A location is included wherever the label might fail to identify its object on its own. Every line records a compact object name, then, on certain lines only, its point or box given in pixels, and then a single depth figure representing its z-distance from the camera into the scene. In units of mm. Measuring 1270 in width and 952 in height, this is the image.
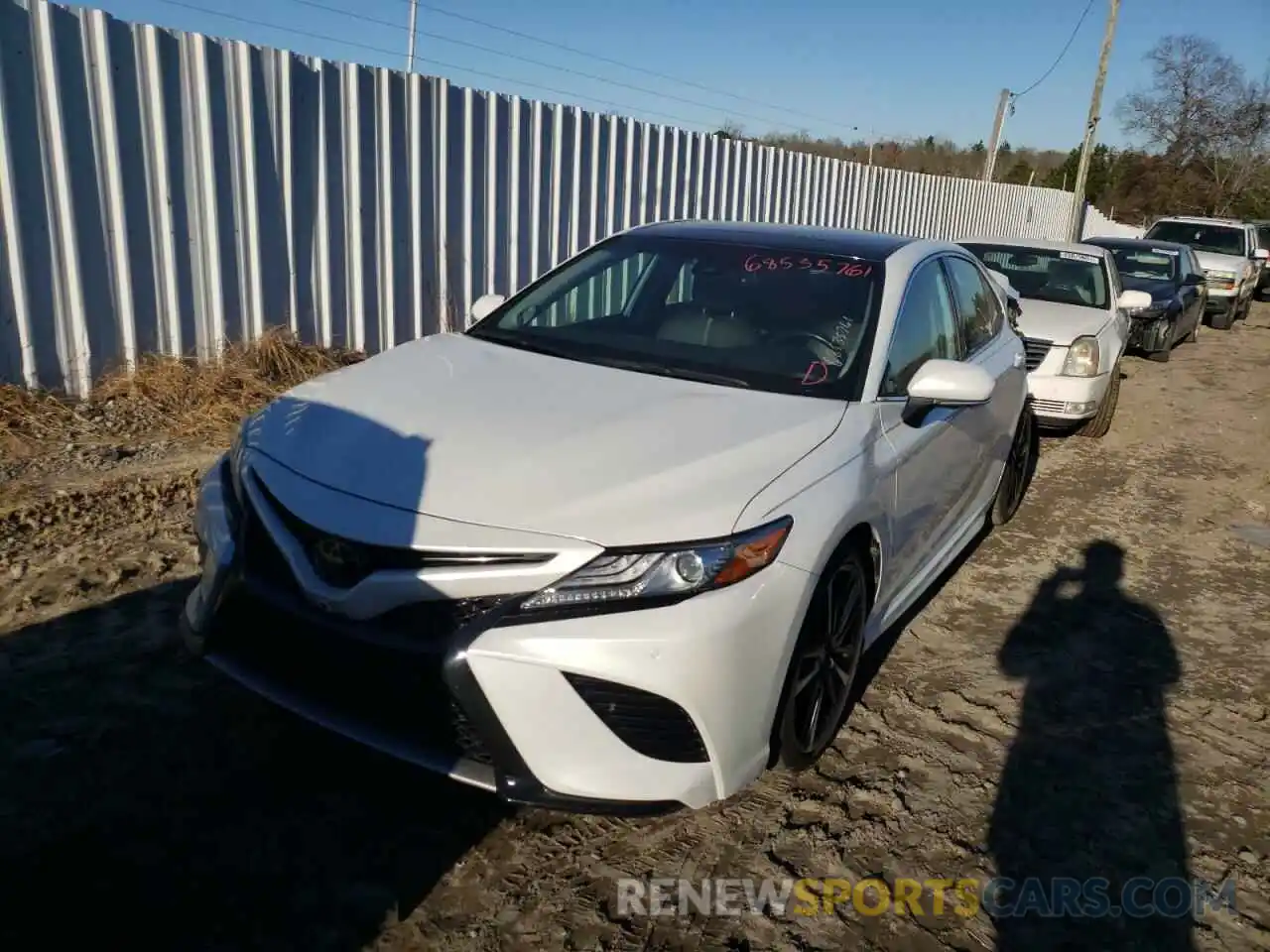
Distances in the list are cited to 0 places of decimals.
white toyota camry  2336
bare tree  41875
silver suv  16062
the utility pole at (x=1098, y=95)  22656
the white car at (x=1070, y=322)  7398
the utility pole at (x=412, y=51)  8488
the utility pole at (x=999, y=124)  31575
